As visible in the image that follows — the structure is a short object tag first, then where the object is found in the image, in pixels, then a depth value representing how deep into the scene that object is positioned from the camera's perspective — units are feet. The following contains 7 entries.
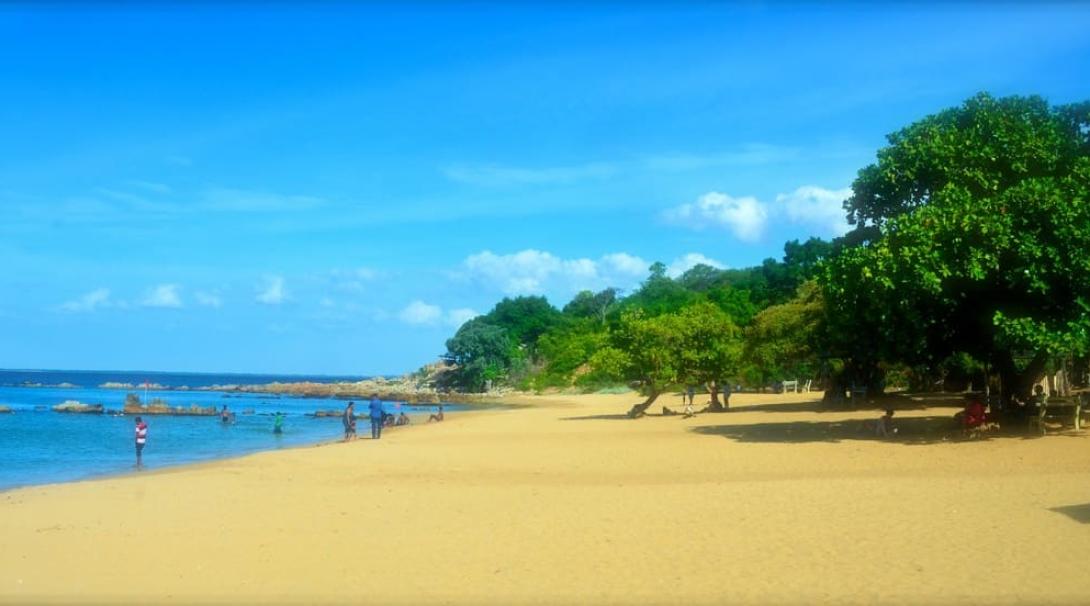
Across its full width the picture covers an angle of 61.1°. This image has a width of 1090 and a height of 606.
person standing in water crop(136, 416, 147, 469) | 92.63
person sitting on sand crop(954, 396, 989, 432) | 74.95
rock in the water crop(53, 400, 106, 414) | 215.51
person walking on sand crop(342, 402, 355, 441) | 121.08
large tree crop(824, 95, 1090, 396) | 66.33
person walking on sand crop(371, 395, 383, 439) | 115.65
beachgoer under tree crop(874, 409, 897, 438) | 79.20
